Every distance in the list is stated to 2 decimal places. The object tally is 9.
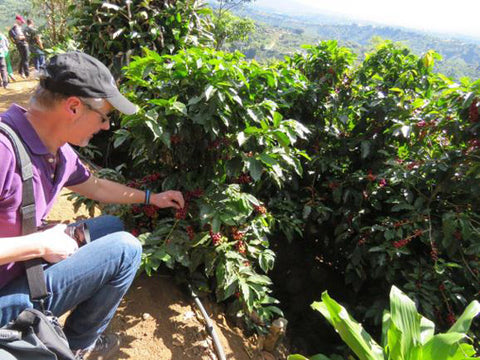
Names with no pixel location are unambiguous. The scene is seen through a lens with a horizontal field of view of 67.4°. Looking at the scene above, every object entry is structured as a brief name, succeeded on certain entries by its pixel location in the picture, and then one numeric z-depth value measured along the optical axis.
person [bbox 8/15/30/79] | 8.65
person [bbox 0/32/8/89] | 7.68
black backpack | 1.19
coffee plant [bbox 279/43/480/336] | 2.30
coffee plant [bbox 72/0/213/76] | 3.31
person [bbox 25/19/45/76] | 8.41
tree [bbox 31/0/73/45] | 7.71
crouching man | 1.31
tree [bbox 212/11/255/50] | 13.70
